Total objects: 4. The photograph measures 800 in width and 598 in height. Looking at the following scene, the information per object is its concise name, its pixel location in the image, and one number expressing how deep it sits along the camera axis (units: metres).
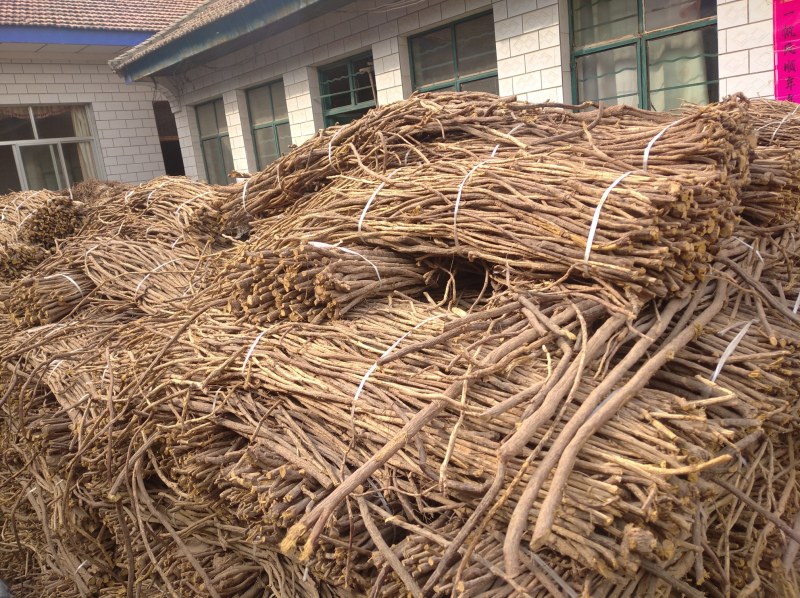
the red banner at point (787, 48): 5.08
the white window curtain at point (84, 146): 14.77
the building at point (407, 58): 5.94
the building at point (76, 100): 13.03
